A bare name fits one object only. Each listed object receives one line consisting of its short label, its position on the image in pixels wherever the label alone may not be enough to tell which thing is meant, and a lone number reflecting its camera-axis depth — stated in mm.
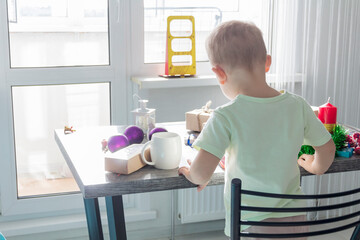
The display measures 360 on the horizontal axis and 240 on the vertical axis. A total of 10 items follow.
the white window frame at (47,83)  2428
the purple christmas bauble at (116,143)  1628
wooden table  1376
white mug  1469
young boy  1261
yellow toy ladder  2531
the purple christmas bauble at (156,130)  1717
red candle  1734
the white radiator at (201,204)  2703
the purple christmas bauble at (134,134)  1706
